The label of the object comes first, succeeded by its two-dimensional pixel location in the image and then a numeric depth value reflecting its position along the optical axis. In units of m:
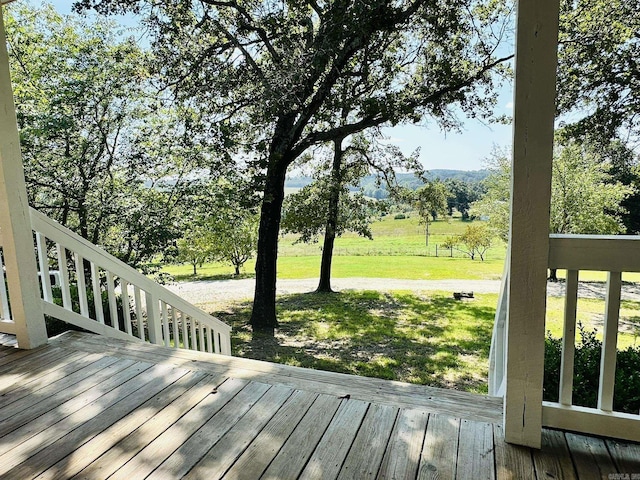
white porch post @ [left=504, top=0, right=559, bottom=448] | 1.29
